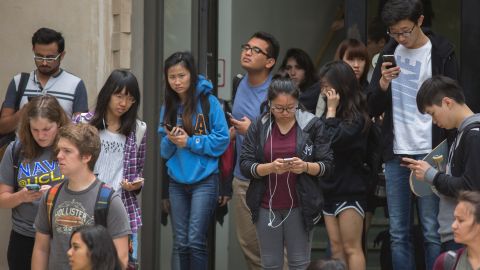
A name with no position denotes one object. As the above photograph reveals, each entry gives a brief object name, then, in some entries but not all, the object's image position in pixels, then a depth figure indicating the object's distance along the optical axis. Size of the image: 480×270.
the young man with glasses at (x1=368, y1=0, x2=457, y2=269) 15.91
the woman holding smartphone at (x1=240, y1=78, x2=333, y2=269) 15.52
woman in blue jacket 16.92
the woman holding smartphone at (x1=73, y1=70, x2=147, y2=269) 15.43
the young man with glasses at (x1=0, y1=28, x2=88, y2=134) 17.05
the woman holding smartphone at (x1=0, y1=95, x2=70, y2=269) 14.66
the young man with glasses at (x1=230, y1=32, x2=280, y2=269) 17.56
